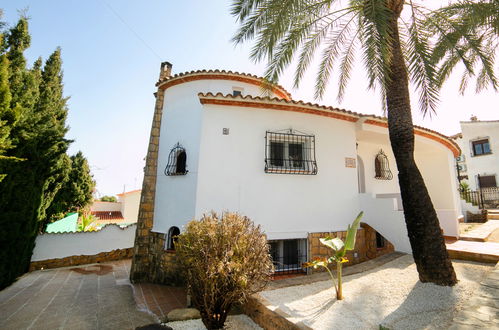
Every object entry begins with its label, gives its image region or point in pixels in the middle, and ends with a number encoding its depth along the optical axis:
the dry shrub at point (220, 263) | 3.98
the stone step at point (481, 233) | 7.82
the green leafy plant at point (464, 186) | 20.80
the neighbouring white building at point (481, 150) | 19.64
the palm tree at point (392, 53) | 4.77
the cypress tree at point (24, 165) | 7.33
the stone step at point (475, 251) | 5.61
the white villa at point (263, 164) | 6.79
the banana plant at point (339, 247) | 4.55
